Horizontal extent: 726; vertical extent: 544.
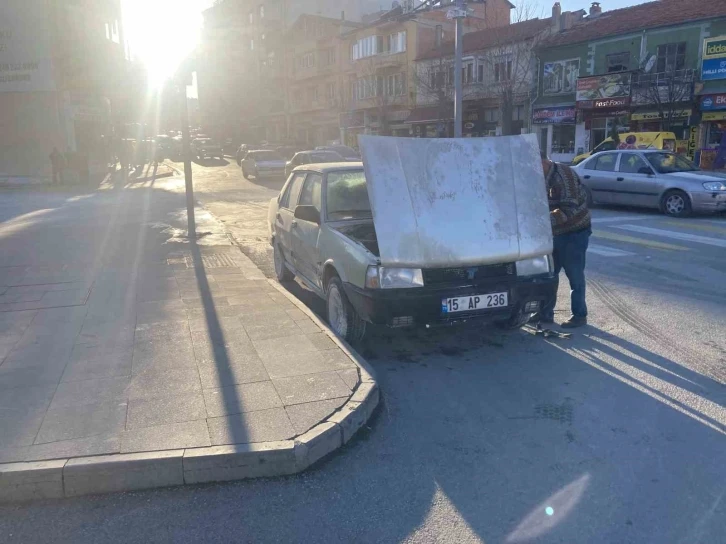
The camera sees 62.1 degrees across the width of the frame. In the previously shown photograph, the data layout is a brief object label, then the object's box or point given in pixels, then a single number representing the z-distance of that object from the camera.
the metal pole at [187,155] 11.45
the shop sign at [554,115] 33.31
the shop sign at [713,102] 26.67
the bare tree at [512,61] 34.53
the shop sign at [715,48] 26.72
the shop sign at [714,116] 27.05
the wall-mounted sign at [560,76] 33.22
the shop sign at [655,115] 28.05
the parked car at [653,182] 12.90
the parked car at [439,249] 5.04
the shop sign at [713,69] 26.89
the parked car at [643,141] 23.50
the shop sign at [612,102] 29.91
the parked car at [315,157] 25.72
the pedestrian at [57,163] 27.77
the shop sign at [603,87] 30.06
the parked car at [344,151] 27.59
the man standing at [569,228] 5.88
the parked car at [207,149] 49.81
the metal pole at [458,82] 16.99
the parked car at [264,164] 30.95
